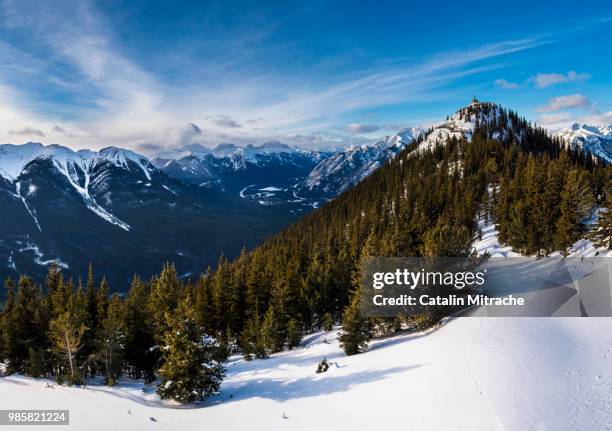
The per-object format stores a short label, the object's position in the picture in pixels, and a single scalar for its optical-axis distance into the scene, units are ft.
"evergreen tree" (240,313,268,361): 134.62
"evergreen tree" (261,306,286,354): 139.85
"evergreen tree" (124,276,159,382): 135.33
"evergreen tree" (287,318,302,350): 149.07
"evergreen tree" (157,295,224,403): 85.35
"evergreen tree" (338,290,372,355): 111.45
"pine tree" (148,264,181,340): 130.51
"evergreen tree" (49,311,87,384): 105.91
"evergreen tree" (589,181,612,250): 164.45
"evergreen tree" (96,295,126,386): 113.70
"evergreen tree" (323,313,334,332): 164.35
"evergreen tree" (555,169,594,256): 176.45
